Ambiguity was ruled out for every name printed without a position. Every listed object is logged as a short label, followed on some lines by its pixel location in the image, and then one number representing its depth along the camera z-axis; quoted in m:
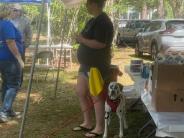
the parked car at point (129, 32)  24.95
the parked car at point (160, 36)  15.19
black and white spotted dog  5.61
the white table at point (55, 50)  12.93
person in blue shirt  6.59
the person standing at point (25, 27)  10.72
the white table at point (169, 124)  3.93
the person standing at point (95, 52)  5.59
